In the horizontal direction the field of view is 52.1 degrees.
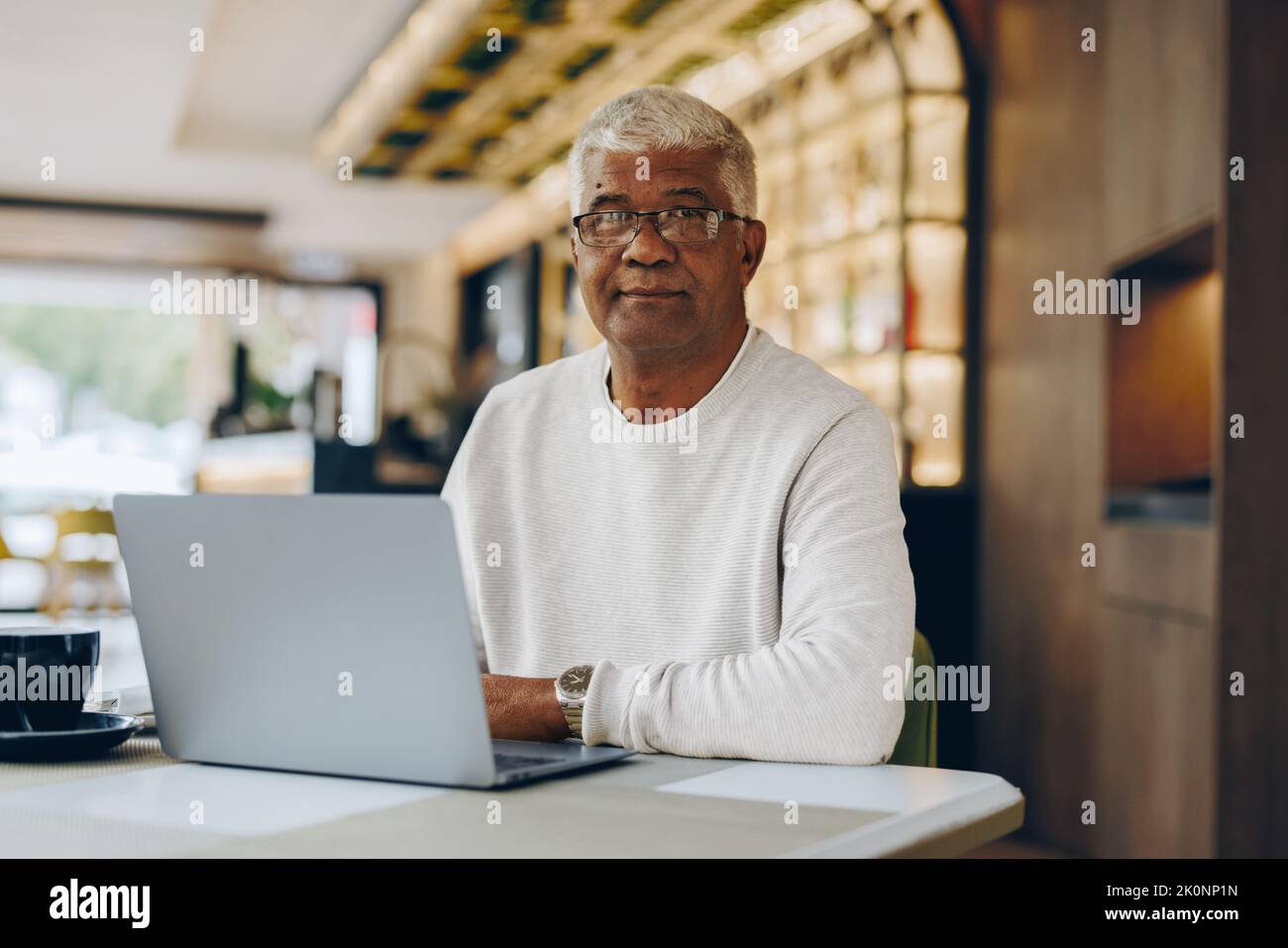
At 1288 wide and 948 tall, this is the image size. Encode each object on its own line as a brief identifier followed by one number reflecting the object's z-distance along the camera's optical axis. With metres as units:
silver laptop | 1.00
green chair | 1.48
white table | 0.89
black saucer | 1.18
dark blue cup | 1.17
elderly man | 1.56
